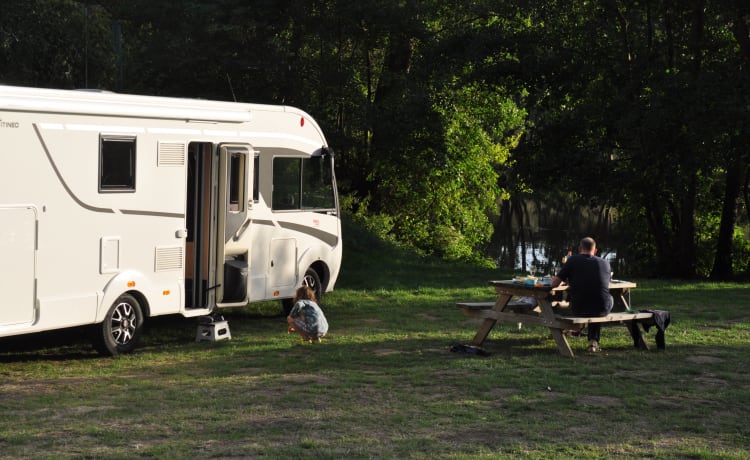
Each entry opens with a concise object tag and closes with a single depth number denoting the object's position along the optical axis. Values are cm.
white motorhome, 1068
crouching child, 1277
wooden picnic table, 1170
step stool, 1297
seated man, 1171
